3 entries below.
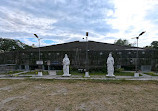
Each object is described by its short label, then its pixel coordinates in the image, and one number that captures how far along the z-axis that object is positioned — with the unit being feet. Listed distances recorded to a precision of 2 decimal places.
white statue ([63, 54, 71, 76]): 52.26
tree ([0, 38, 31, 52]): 108.68
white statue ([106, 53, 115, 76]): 50.37
